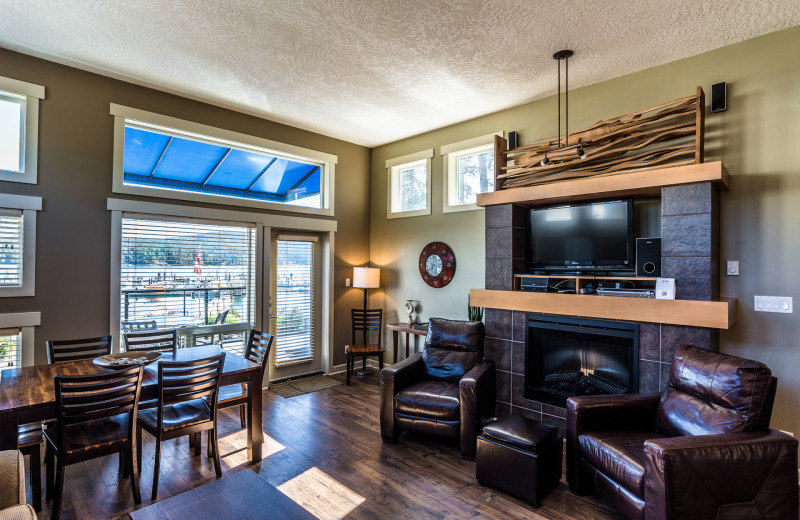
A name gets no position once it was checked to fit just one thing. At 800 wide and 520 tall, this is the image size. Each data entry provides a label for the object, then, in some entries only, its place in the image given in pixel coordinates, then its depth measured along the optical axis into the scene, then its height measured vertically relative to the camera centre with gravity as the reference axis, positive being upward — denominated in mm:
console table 4918 -805
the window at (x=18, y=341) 3398 -663
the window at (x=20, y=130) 3420 +1147
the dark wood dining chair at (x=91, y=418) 2262 -898
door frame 3898 +354
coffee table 1828 -1138
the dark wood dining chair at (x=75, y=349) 3166 -711
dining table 2199 -780
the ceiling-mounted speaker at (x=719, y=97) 3199 +1362
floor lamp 5580 -175
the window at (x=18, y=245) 3385 +155
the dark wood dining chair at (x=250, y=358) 3193 -853
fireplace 3367 -819
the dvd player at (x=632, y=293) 3215 -210
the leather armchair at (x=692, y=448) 1984 -1002
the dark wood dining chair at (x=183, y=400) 2588 -896
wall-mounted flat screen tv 3525 +281
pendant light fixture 3321 +1760
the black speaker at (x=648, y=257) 3246 +82
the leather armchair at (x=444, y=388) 3217 -1076
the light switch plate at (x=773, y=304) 2949 -269
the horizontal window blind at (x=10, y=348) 3408 -718
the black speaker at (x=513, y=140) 4402 +1384
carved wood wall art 3201 +1080
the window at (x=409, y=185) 5414 +1148
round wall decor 5082 +24
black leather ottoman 2568 -1267
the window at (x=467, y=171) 4824 +1183
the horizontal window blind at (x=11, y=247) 3385 +138
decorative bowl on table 2904 -726
